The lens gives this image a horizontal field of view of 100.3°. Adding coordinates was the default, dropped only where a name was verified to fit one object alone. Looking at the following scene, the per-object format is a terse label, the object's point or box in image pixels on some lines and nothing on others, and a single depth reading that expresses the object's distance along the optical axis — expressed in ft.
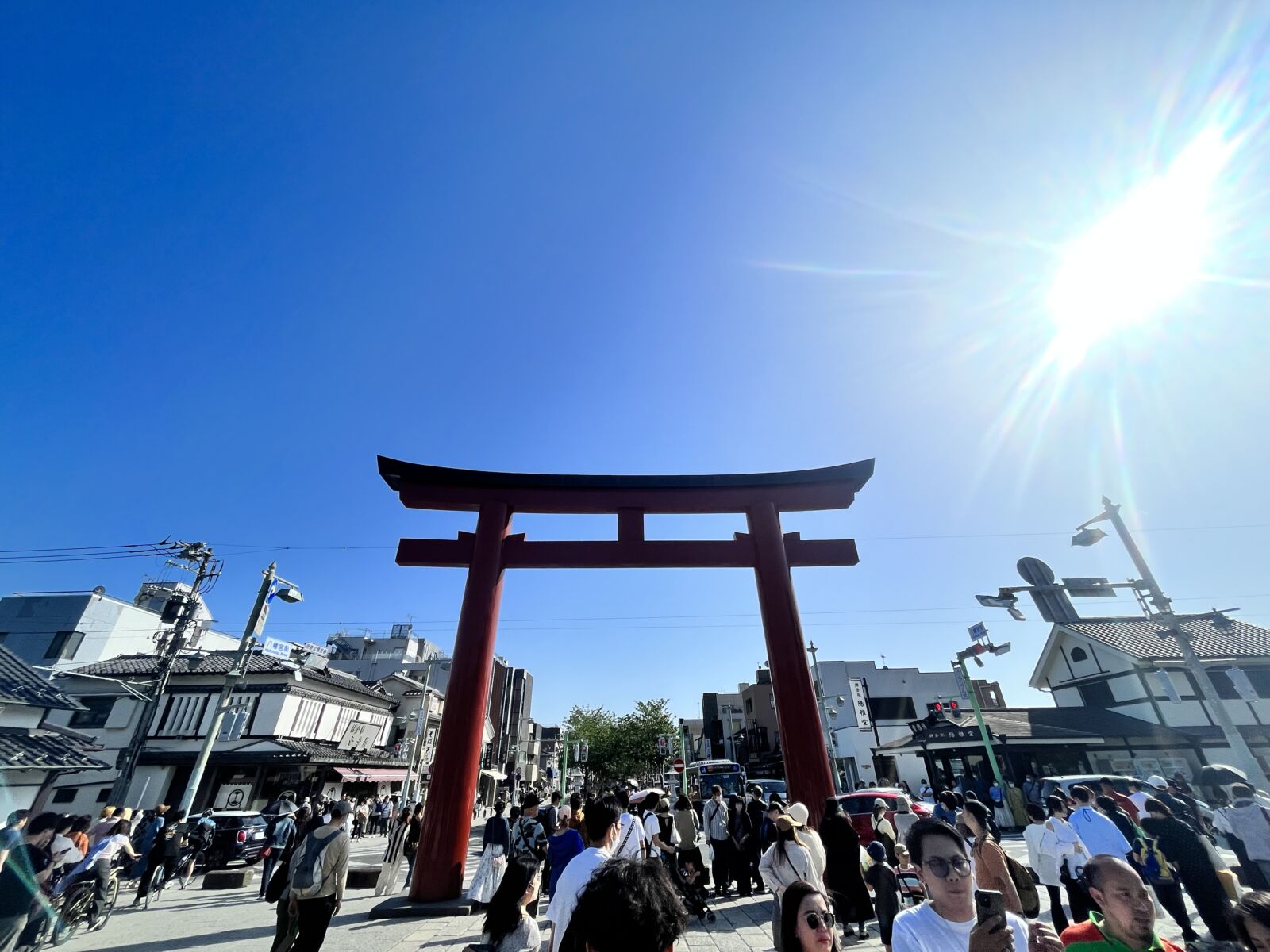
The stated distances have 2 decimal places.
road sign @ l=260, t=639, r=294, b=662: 61.00
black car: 51.70
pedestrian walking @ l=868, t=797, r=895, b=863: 24.36
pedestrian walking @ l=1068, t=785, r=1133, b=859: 18.92
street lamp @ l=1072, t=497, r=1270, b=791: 39.06
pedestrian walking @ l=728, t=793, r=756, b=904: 30.50
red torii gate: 25.88
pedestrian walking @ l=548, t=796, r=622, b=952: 12.12
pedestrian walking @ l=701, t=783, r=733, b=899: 30.37
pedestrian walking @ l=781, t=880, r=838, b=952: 7.95
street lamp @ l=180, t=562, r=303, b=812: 43.59
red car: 42.57
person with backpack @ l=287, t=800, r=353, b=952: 17.07
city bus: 91.81
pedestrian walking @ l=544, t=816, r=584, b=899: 20.26
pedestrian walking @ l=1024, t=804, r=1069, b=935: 19.48
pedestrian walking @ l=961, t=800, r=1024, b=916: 15.06
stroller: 25.35
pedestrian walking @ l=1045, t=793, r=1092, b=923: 18.57
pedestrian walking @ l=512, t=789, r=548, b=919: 24.52
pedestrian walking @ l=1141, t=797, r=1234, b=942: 17.48
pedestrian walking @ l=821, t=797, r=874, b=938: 18.76
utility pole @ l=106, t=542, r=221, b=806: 45.03
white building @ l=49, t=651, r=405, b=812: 78.89
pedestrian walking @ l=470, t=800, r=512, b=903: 23.66
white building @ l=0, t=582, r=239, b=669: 99.76
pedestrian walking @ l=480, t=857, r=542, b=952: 10.76
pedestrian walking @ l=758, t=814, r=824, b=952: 15.35
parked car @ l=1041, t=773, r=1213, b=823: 42.88
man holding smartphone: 8.13
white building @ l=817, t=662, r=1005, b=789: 105.91
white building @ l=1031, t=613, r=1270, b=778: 72.23
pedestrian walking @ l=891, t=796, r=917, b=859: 28.48
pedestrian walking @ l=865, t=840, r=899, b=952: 17.98
